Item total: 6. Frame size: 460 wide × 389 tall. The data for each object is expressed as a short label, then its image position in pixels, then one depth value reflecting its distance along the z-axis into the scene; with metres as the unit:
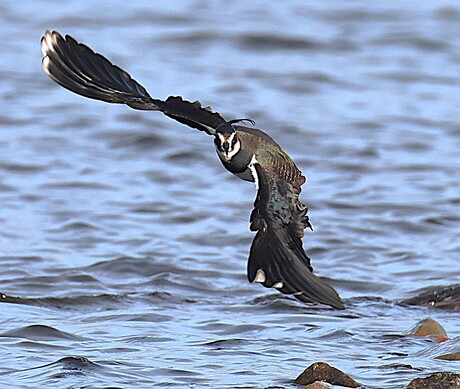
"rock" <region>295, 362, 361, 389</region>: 11.01
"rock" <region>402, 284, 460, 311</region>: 14.63
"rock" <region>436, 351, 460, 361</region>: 11.98
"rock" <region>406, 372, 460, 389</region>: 10.53
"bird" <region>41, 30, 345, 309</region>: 10.15
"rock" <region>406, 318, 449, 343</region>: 13.05
